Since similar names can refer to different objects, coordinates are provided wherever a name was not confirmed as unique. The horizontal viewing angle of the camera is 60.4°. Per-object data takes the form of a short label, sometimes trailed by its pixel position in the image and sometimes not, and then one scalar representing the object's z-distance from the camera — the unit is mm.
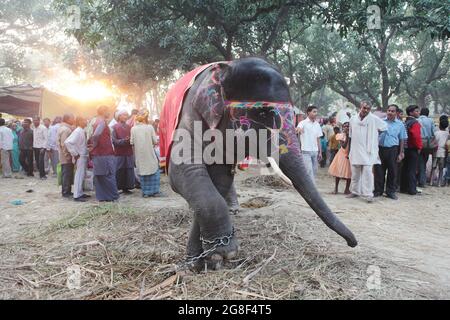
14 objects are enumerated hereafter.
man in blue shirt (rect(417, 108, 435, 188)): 9312
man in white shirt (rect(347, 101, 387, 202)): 7441
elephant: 3182
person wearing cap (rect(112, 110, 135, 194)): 8070
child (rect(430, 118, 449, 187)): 9863
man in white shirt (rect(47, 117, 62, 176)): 11508
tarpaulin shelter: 15070
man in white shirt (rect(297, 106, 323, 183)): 8062
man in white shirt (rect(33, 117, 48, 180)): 11476
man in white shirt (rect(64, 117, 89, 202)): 7398
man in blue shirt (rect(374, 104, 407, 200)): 7992
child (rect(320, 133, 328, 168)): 14445
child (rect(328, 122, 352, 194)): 8203
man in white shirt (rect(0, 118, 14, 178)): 11409
